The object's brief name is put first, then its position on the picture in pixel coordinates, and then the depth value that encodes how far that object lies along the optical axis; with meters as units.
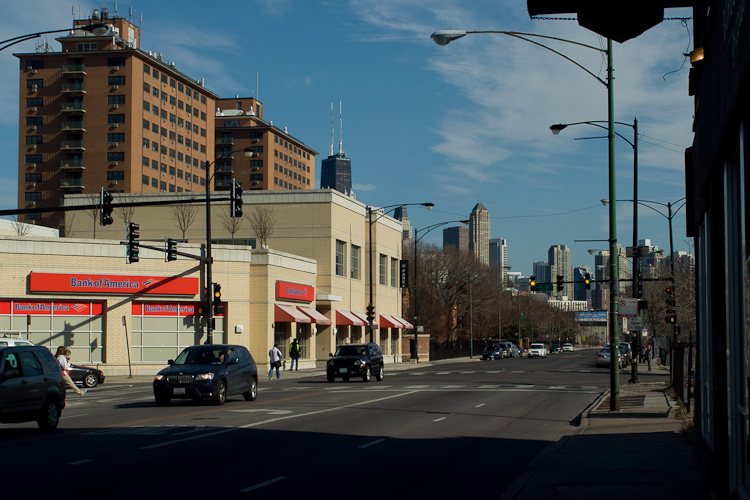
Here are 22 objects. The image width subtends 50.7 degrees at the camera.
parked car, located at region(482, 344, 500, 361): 80.44
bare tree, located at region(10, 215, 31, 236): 59.96
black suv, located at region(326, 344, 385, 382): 34.59
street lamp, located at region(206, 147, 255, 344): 35.25
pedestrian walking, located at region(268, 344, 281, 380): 36.53
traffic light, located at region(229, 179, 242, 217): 25.77
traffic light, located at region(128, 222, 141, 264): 30.17
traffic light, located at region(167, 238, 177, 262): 33.10
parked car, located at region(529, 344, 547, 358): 90.91
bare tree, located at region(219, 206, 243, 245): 55.22
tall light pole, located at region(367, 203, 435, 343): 50.72
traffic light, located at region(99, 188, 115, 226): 24.14
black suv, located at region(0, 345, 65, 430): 14.62
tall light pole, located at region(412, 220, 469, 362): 54.69
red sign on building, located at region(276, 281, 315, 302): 46.41
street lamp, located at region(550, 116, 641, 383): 31.47
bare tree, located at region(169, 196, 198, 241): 55.69
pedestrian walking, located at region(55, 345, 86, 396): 24.73
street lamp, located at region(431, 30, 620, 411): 19.14
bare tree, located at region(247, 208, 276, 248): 54.00
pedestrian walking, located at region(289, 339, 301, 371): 41.88
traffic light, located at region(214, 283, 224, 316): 35.22
